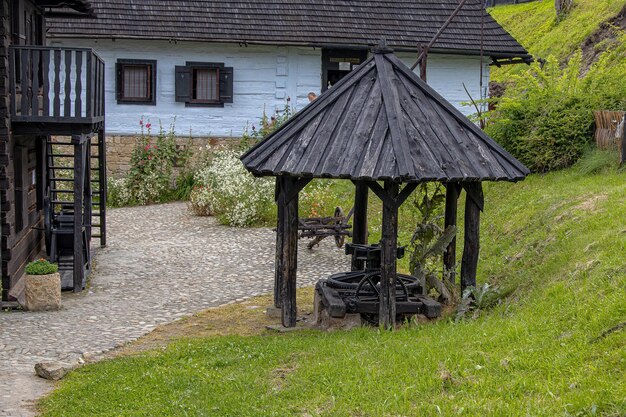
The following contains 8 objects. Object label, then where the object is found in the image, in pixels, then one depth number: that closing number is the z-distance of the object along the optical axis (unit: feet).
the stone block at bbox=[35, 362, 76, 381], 26.78
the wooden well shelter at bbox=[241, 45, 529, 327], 29.35
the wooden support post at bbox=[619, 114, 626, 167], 43.52
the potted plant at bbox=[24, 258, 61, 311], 36.65
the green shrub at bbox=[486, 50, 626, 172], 49.57
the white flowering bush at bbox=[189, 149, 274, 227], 59.47
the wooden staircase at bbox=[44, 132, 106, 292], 40.70
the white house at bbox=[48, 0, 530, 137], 73.46
